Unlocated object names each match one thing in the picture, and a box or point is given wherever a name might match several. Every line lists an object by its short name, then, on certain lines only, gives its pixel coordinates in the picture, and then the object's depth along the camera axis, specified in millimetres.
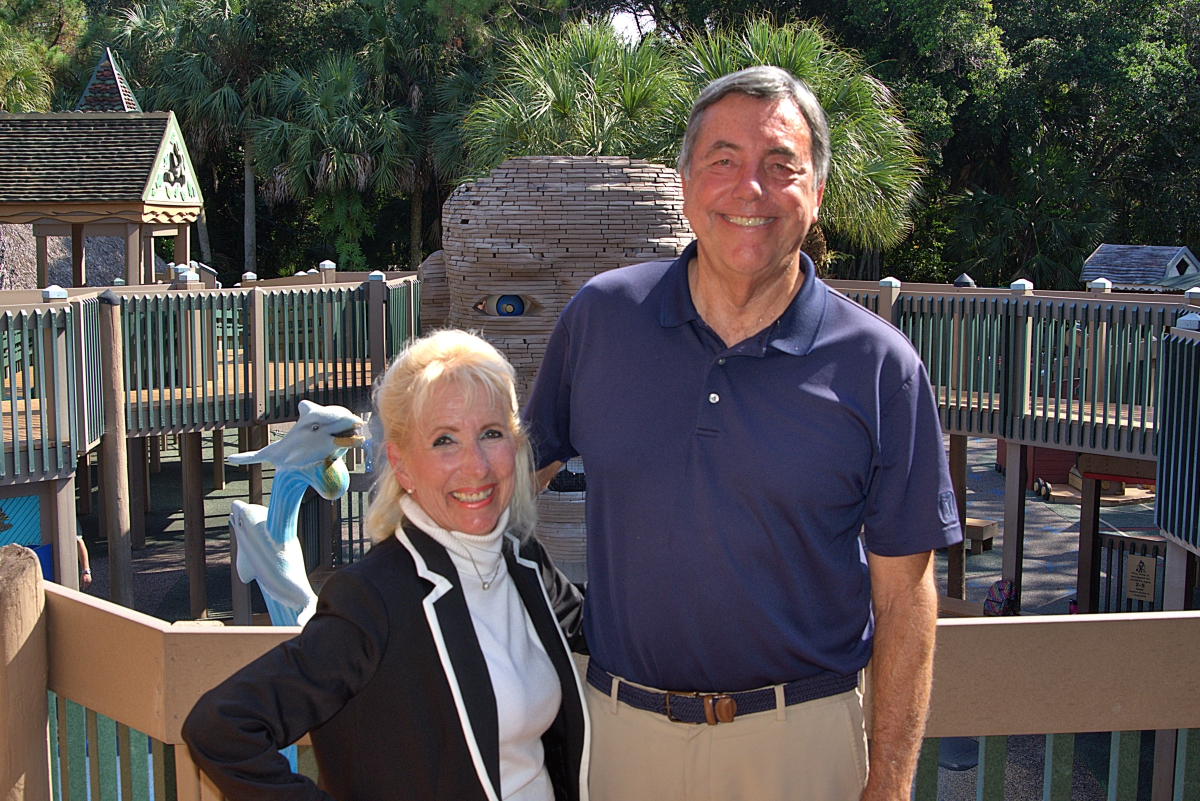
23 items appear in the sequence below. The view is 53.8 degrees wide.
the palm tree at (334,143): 27766
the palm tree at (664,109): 14211
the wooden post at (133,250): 16781
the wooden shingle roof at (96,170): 16453
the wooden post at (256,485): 12164
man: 2145
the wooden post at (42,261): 17969
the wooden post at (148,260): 18156
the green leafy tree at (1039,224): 25188
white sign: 10180
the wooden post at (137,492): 13875
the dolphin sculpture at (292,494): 5801
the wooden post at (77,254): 16875
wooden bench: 14188
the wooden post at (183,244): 18969
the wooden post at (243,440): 16088
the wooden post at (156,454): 18734
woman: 1855
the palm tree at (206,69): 29672
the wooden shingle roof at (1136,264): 21453
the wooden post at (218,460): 16562
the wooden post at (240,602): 10328
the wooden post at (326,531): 12016
